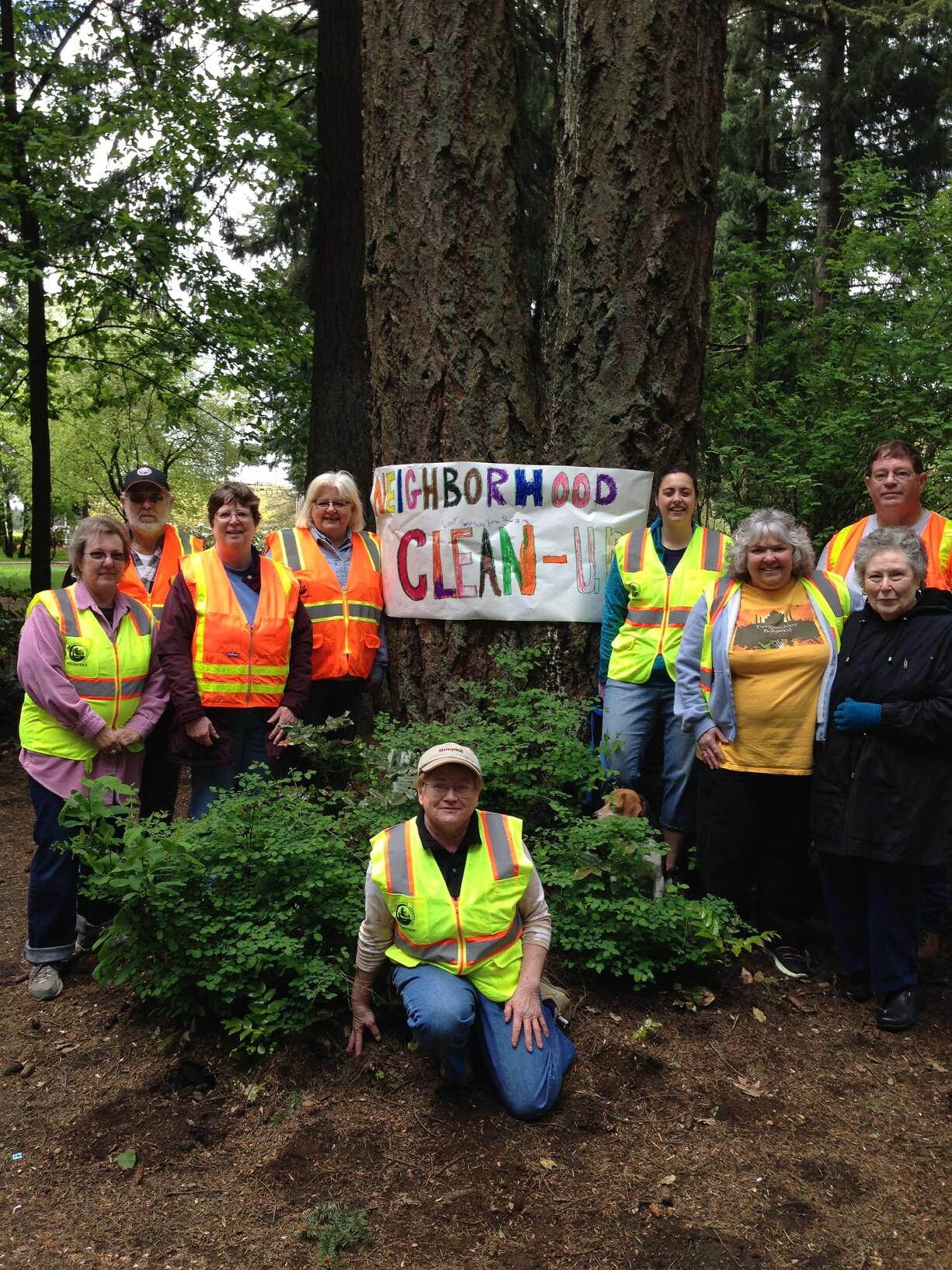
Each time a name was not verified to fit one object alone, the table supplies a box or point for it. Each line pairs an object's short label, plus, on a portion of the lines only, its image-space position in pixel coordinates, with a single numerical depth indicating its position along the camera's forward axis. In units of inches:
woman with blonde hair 185.0
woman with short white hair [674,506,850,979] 159.8
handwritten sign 191.0
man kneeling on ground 125.2
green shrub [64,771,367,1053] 136.6
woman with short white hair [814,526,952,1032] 145.4
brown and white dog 165.2
